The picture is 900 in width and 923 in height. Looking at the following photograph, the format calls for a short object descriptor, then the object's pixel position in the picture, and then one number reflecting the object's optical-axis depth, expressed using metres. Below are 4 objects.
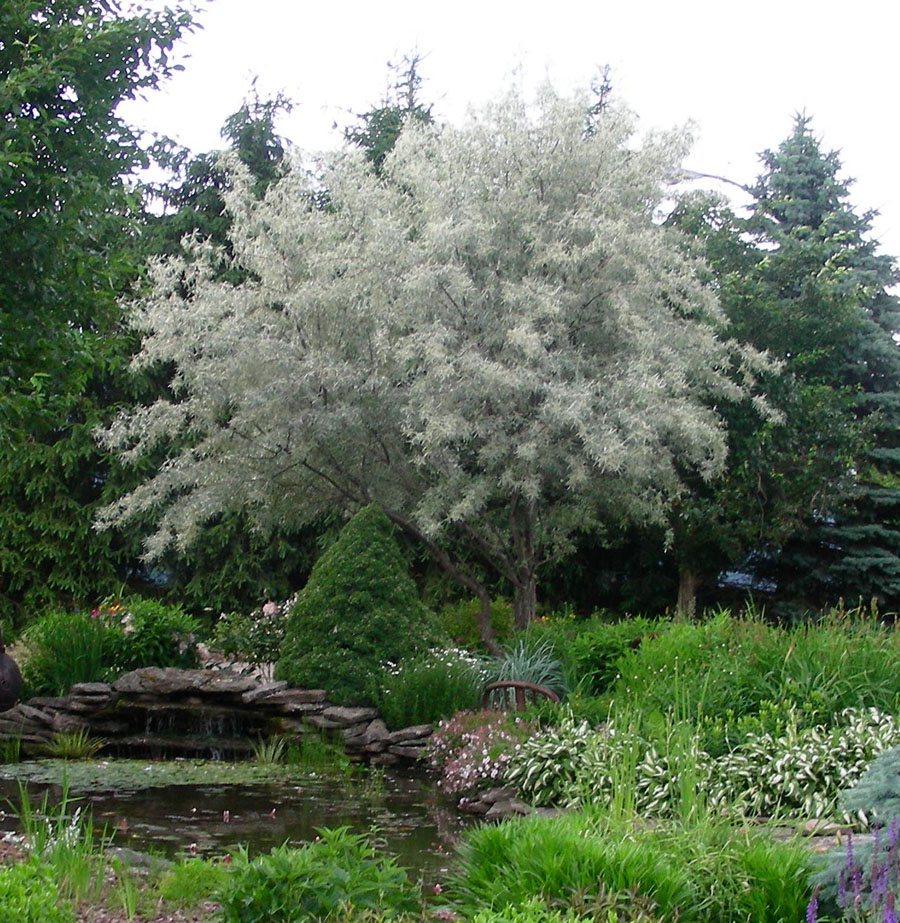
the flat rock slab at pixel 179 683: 9.20
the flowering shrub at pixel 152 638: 10.22
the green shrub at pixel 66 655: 9.85
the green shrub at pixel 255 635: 10.97
